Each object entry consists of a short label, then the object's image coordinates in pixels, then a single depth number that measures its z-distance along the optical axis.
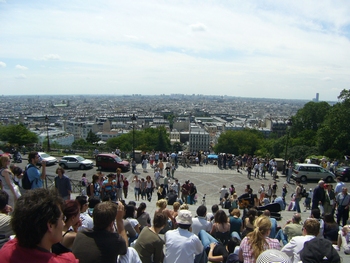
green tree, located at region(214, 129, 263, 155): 72.94
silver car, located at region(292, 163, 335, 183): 18.16
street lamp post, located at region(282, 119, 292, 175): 19.96
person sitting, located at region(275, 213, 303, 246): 6.39
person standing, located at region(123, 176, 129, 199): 13.50
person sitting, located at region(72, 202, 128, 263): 3.19
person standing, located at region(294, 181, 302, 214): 12.01
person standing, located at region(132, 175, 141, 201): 13.54
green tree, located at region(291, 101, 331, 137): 54.56
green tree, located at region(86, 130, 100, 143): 98.08
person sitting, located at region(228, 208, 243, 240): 6.57
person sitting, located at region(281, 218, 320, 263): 4.55
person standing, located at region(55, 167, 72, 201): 8.07
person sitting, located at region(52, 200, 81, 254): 3.98
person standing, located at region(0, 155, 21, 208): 6.02
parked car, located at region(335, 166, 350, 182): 18.36
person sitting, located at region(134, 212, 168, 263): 4.41
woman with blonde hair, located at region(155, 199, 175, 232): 7.02
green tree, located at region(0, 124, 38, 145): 41.22
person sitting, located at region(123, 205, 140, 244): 5.59
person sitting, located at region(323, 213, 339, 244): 6.66
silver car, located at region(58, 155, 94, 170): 20.16
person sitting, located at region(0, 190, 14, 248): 3.57
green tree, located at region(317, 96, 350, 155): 31.91
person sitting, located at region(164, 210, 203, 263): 4.29
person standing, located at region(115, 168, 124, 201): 11.86
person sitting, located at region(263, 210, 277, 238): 6.44
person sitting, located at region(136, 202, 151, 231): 6.90
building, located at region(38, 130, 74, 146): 109.55
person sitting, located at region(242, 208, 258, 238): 6.10
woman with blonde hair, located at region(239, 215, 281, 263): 4.13
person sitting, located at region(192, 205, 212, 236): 6.11
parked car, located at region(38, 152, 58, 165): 20.77
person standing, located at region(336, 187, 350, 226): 9.70
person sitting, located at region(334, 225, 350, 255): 6.53
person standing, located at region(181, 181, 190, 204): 13.19
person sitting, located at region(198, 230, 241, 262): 4.77
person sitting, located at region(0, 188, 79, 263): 2.18
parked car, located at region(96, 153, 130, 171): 19.53
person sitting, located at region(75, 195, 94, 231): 4.90
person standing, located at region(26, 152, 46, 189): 6.76
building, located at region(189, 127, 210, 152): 126.44
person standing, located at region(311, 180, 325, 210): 10.12
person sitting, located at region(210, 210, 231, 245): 6.00
